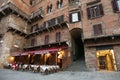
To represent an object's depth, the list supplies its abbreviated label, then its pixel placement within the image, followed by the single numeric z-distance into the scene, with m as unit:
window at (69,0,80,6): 11.38
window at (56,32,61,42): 11.43
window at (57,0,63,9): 12.75
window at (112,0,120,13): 9.02
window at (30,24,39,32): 14.28
